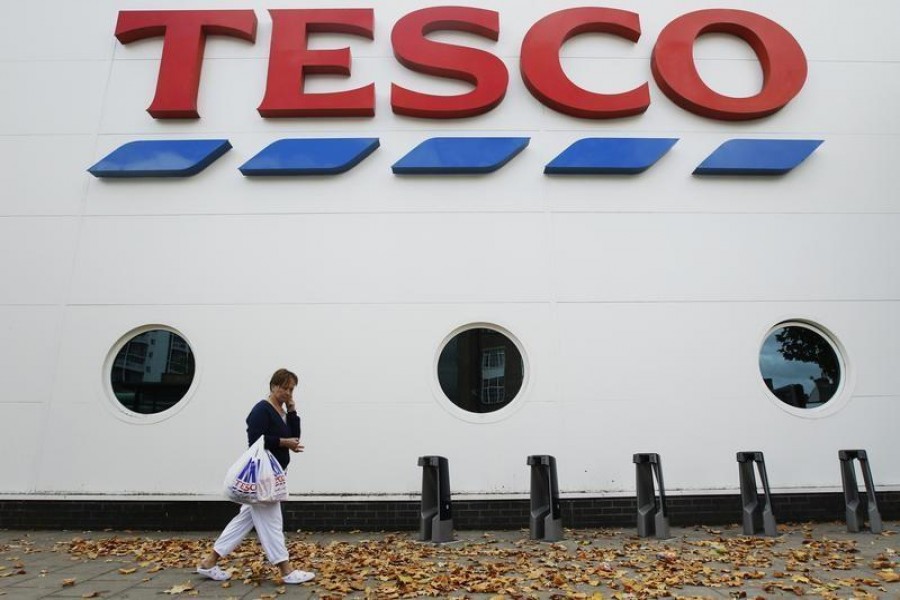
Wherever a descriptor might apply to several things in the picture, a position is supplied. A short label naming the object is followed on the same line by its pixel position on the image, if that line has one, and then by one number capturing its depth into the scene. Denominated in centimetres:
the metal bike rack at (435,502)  627
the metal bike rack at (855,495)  652
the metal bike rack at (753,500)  643
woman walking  450
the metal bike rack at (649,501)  638
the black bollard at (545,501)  632
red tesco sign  828
